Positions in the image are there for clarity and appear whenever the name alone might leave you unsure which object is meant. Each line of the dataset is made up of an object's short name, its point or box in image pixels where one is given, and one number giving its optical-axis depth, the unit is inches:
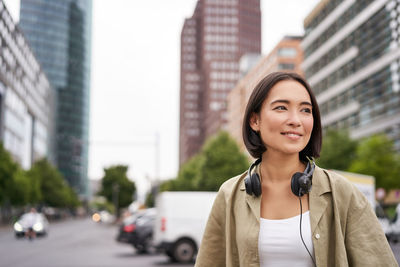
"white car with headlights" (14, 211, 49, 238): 1116.5
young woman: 79.1
